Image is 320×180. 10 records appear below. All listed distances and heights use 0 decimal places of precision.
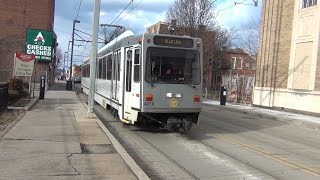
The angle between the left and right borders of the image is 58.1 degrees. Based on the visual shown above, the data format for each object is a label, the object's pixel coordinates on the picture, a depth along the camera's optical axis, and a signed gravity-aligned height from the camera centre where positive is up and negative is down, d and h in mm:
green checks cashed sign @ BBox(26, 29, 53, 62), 24363 +2904
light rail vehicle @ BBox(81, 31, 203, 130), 8506 +41
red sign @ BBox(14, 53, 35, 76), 16346 +717
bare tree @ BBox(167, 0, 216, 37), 28402 +6808
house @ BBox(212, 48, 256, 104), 22061 +1206
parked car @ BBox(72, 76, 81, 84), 53389 -158
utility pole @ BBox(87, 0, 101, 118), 11154 +1230
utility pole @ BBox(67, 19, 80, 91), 28539 -698
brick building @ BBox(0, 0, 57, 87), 27653 +5511
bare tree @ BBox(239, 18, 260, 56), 36120 +4418
